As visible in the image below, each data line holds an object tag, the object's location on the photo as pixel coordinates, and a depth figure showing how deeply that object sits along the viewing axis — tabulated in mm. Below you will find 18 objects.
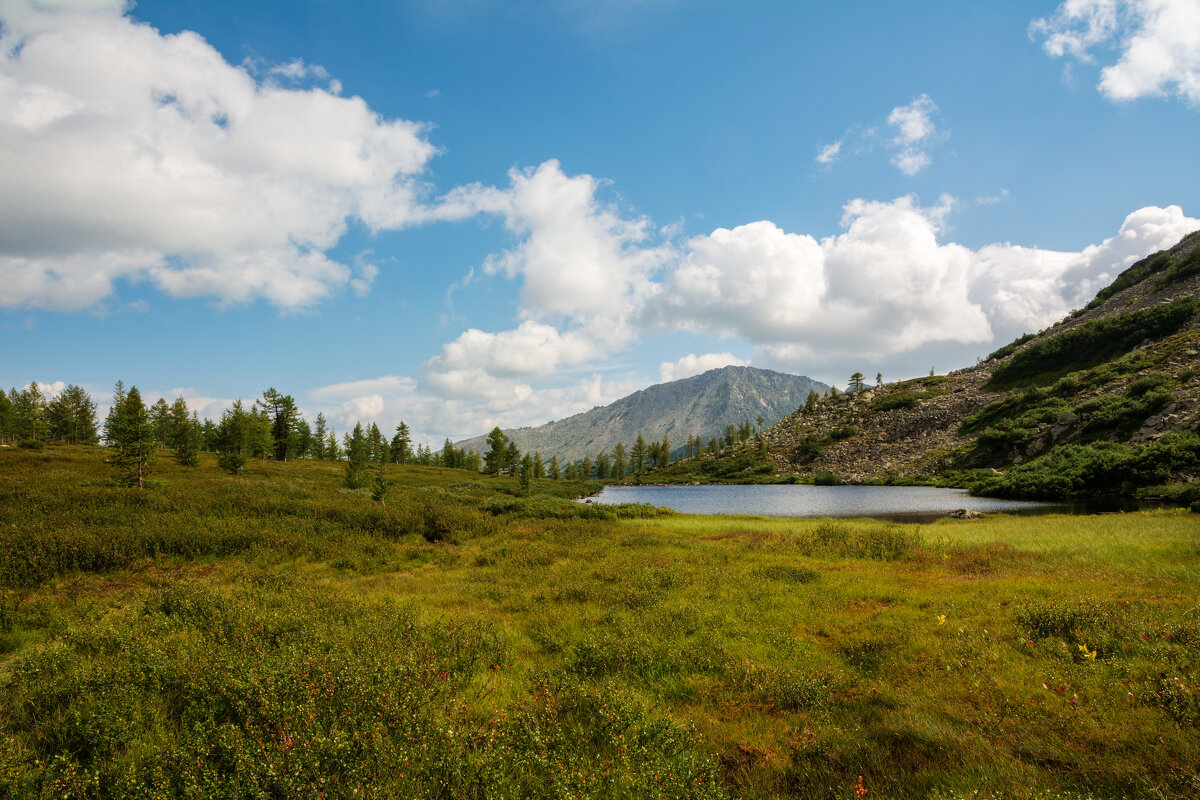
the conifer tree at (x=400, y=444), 112562
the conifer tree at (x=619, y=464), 178662
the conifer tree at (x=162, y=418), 90388
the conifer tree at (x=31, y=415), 79562
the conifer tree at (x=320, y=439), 133500
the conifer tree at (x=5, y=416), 79562
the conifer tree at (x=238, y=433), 75188
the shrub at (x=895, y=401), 125188
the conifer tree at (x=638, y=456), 175125
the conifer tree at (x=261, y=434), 79375
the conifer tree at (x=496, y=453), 106938
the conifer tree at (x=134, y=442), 39281
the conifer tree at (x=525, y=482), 72188
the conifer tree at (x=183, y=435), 64188
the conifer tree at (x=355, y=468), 53562
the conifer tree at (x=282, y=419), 81812
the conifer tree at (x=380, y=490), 36281
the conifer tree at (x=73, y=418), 90625
